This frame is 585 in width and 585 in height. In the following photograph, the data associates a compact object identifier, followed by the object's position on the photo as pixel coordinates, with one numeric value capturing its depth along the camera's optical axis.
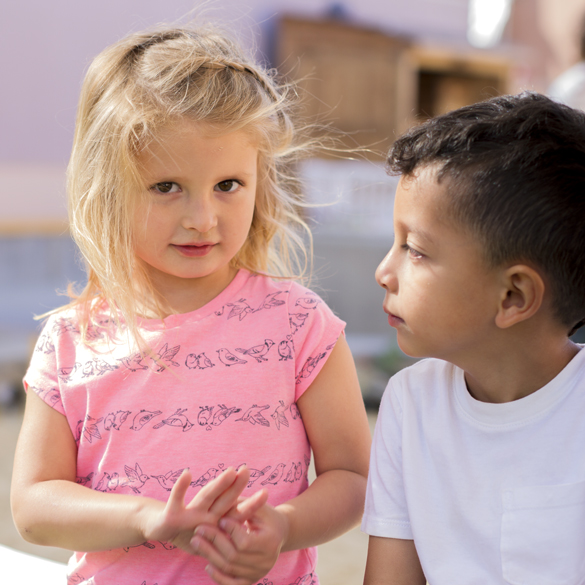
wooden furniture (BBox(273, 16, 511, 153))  6.61
